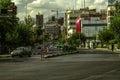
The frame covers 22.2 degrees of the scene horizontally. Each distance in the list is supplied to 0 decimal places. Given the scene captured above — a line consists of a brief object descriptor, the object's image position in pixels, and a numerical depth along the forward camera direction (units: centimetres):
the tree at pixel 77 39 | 13554
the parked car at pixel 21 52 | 4565
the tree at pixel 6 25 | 5025
